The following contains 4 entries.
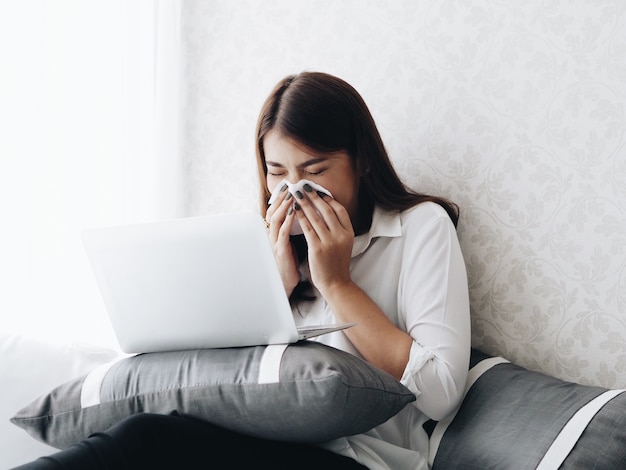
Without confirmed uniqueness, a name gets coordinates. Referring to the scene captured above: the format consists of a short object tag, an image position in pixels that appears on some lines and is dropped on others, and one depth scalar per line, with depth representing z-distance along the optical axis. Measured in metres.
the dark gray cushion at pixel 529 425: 1.07
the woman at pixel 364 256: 1.27
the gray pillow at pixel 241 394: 1.03
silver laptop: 1.06
